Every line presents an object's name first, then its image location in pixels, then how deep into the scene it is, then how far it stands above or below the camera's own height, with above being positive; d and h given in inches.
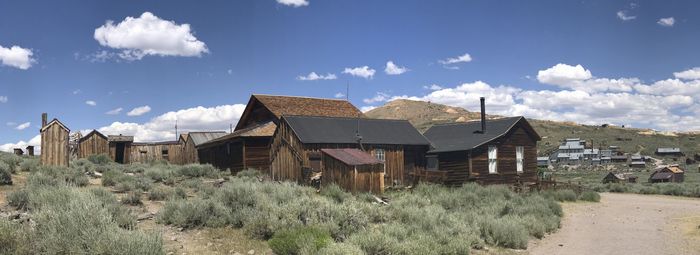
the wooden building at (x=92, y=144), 1733.5 +24.2
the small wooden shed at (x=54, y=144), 841.5 +12.4
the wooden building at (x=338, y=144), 932.4 +9.2
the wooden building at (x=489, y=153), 1082.1 -13.5
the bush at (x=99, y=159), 1387.8 -22.5
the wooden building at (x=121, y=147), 1787.6 +13.5
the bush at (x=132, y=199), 537.0 -51.9
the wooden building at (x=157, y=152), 1879.9 -5.7
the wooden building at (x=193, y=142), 1675.7 +27.3
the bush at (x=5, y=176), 624.7 -30.8
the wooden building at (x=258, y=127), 1146.3 +53.9
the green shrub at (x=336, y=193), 660.1 -60.4
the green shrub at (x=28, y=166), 800.3 -23.3
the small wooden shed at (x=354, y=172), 764.6 -37.1
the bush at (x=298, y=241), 355.9 -67.8
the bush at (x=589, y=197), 996.6 -100.2
